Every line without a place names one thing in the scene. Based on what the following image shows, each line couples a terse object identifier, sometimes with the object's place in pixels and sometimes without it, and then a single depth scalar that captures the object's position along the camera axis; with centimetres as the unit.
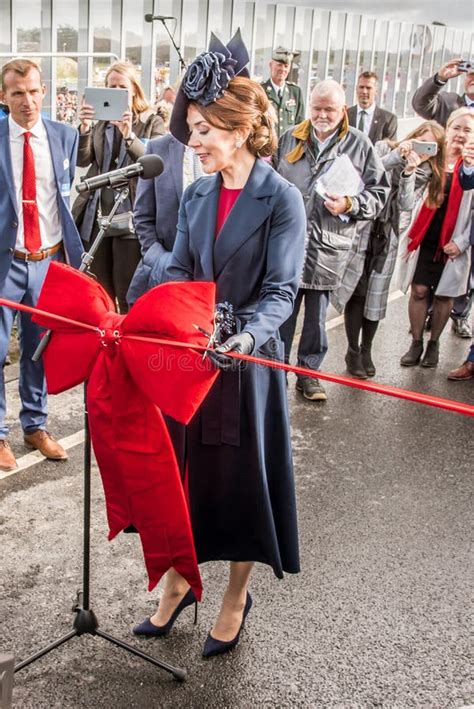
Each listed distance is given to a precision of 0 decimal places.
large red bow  258
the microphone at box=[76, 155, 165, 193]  288
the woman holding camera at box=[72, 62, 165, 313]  566
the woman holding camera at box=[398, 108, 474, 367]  646
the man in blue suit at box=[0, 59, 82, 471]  443
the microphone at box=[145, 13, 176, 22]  909
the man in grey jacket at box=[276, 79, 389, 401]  560
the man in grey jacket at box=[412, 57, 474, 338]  771
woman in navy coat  287
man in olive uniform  1021
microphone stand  287
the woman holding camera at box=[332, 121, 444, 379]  623
